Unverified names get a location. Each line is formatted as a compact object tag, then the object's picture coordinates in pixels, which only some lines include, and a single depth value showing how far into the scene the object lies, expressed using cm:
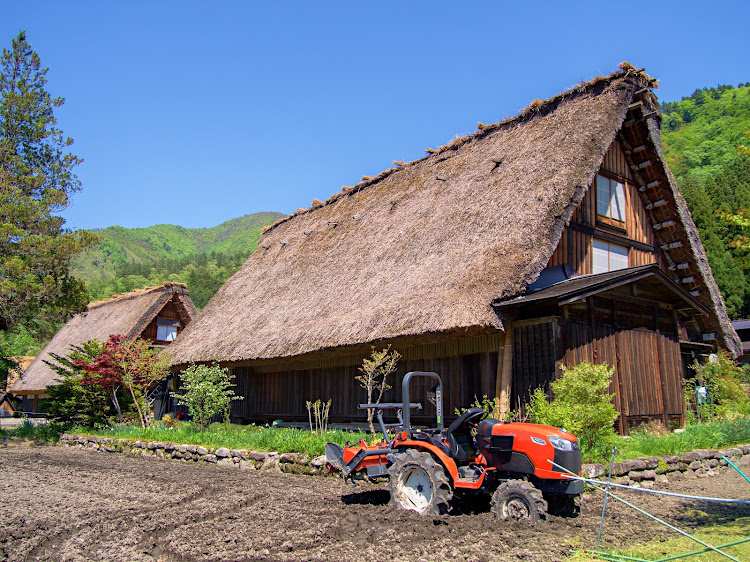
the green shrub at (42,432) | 1889
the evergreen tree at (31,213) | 1734
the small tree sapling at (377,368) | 1139
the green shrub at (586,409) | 855
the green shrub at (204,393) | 1431
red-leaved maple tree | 1708
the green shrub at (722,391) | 1377
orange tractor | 604
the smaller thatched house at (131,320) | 2834
